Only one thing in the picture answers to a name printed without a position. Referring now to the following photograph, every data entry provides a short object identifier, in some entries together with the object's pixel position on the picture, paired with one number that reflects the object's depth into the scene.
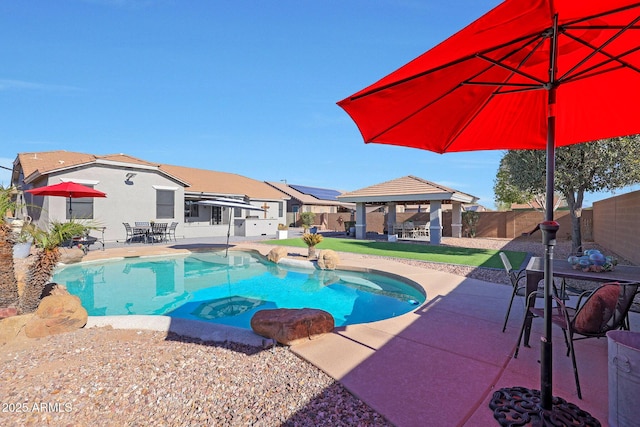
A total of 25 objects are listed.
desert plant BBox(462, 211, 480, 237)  22.42
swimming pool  7.33
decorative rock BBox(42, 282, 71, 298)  5.96
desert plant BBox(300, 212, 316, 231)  31.39
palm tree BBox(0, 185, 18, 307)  4.92
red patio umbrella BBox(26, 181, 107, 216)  12.38
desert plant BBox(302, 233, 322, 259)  12.68
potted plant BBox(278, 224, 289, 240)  20.89
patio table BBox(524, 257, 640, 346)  3.56
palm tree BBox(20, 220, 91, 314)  5.38
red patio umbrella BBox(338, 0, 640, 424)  1.98
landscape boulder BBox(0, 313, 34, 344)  4.31
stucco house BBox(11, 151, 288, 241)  16.34
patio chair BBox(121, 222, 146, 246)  17.29
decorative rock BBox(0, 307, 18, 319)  4.82
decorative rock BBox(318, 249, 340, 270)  10.68
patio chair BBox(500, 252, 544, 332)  4.17
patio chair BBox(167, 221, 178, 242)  19.36
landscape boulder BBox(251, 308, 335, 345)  4.06
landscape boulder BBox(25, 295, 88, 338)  4.57
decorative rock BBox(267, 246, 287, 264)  12.55
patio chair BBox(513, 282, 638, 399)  2.76
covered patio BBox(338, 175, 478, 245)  17.52
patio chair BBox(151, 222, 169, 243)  17.80
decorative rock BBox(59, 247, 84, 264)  11.34
